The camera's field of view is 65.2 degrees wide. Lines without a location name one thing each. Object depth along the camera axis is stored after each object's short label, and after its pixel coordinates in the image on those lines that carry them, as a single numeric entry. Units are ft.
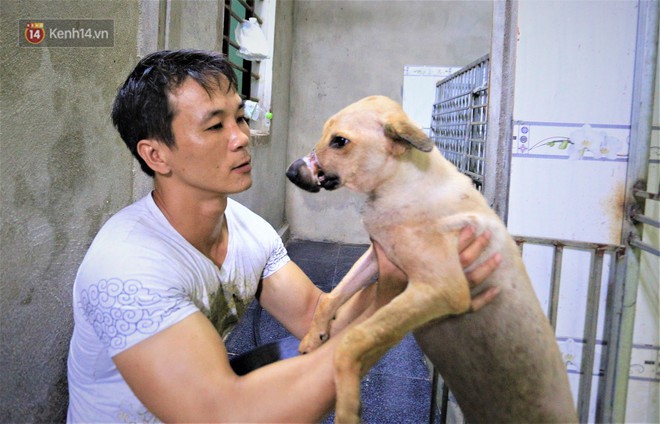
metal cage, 8.32
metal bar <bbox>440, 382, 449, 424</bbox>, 6.43
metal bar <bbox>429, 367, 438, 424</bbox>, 6.59
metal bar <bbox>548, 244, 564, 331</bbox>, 5.90
